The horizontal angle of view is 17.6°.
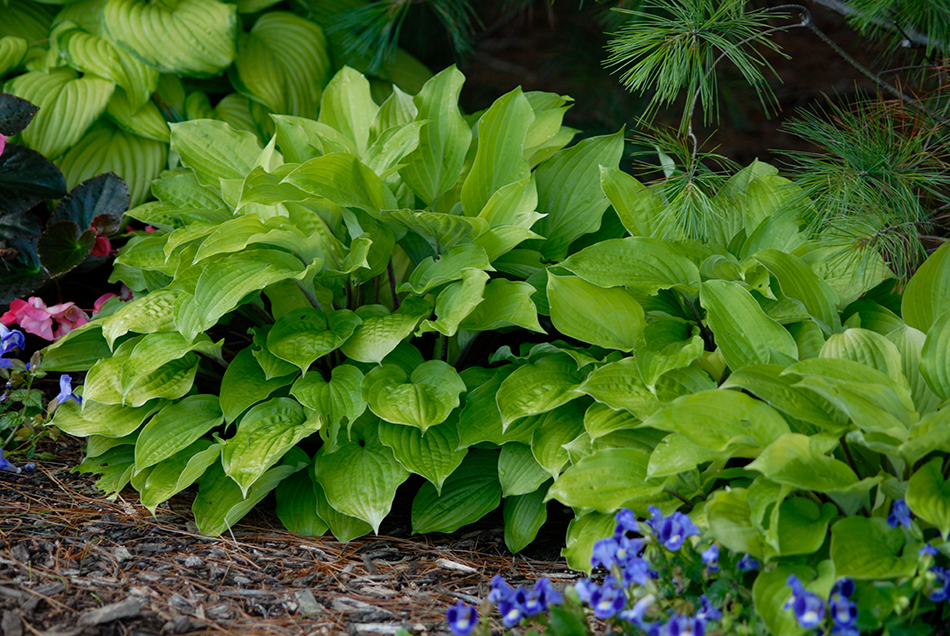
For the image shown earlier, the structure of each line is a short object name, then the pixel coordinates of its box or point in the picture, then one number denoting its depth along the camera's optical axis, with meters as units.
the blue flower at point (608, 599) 3.42
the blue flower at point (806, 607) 3.36
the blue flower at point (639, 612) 3.40
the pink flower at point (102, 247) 3.96
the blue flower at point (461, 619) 3.40
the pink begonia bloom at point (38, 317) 3.87
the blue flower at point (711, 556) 3.45
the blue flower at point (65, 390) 3.76
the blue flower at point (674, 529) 3.46
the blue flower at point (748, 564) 3.48
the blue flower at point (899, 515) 3.45
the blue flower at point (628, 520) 3.48
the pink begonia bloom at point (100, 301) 3.92
